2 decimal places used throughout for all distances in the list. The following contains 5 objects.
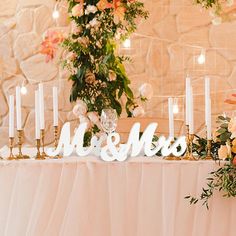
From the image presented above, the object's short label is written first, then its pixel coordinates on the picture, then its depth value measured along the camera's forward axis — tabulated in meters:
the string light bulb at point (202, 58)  4.16
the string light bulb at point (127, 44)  4.25
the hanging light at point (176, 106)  4.12
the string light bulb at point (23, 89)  4.38
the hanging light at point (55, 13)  4.36
